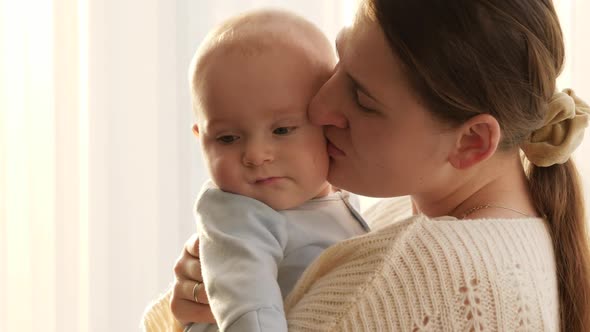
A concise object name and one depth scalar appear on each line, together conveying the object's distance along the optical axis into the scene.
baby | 1.21
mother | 1.14
